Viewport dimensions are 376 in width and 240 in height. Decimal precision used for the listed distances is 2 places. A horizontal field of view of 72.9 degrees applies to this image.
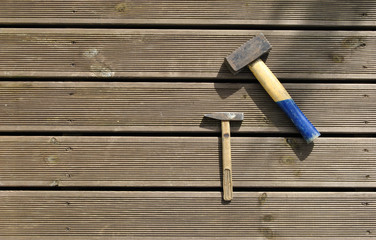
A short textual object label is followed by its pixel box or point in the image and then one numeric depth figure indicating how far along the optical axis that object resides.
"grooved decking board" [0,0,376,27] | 1.69
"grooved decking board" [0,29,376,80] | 1.67
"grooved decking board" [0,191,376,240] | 1.62
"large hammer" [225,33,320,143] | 1.57
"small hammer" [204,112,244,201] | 1.60
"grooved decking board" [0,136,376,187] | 1.64
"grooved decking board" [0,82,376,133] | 1.65
